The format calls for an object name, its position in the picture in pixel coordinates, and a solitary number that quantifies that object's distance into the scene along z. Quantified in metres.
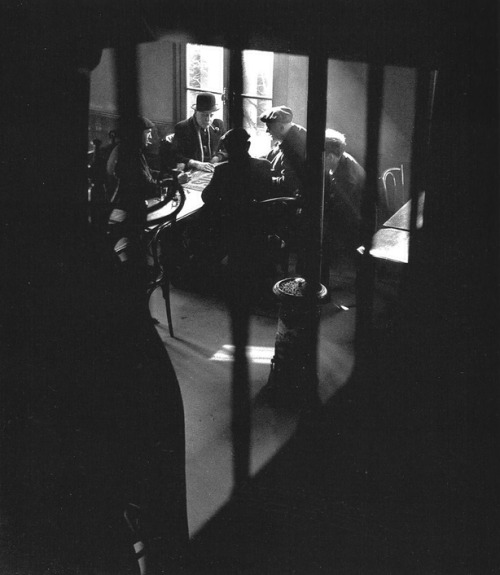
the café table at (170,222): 4.38
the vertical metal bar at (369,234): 1.33
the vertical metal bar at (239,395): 1.07
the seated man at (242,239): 2.92
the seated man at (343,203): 5.10
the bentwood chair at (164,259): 4.36
